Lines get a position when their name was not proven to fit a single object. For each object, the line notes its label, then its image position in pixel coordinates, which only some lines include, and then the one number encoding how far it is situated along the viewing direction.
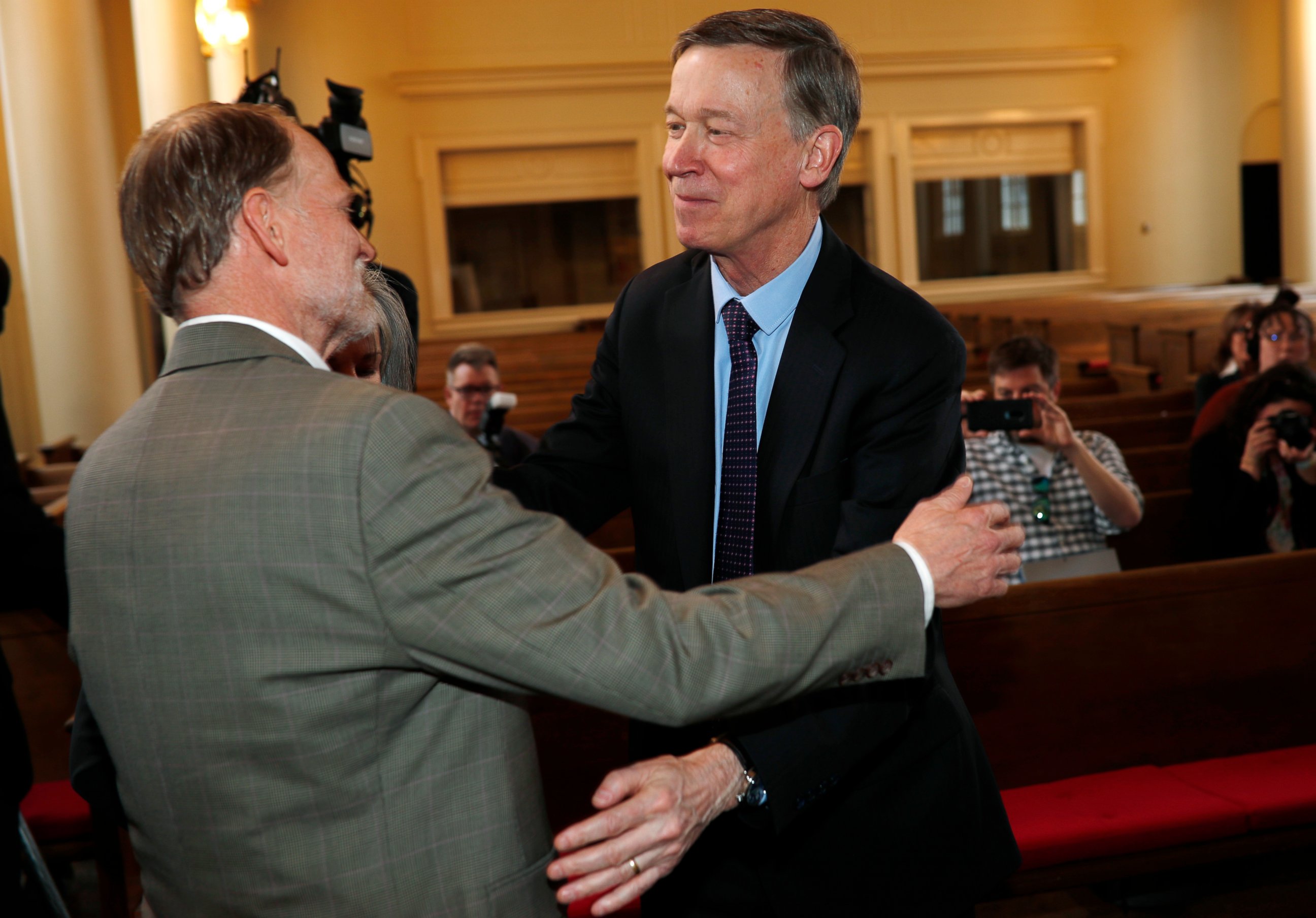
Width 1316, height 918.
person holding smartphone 3.26
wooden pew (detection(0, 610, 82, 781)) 3.22
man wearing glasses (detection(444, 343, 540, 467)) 4.42
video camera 3.33
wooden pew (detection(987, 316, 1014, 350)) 10.80
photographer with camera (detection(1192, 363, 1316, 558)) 3.45
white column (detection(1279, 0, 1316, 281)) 14.70
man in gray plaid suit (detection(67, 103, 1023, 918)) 1.02
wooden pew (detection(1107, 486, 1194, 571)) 3.81
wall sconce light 8.68
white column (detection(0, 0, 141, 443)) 6.70
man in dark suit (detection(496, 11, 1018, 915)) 1.46
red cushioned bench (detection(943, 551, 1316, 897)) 2.58
